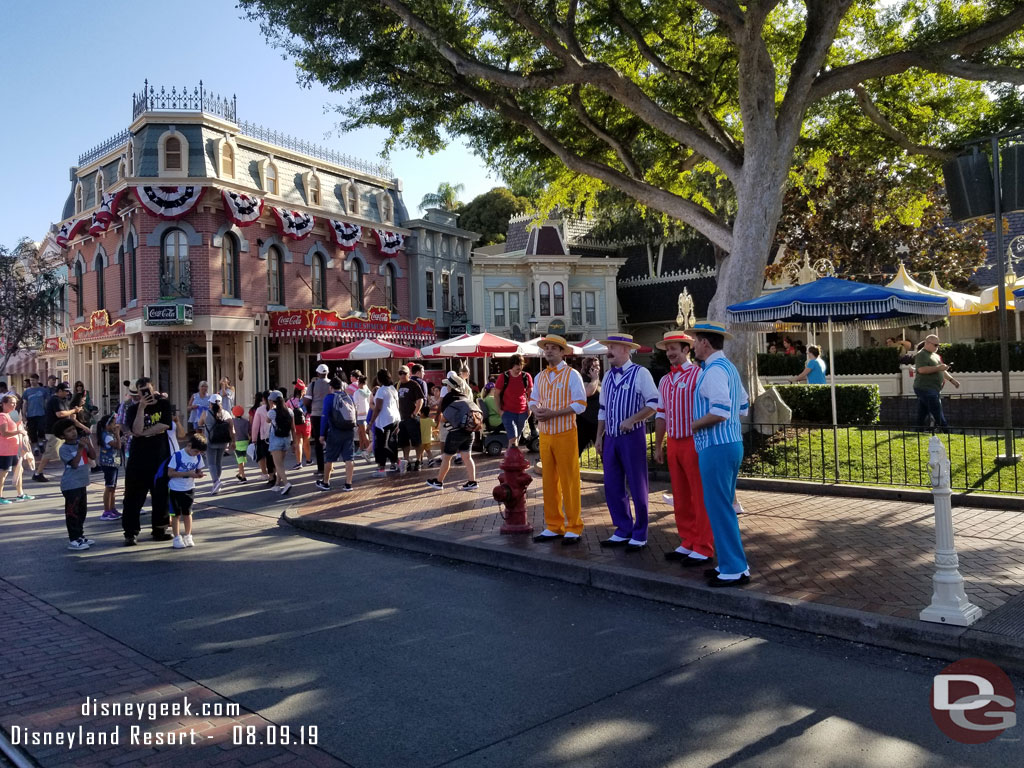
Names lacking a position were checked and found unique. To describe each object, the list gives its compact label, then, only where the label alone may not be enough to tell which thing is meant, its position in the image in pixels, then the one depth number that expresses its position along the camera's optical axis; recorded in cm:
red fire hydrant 779
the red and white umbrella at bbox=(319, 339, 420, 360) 1925
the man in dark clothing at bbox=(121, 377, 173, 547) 813
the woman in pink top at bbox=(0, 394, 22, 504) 1152
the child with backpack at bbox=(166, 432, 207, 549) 813
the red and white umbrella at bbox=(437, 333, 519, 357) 1662
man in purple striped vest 689
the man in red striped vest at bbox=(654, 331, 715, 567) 638
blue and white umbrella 1028
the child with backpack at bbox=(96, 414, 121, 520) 988
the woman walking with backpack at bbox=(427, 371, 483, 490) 1127
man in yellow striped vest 738
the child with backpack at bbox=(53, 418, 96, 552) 802
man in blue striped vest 572
